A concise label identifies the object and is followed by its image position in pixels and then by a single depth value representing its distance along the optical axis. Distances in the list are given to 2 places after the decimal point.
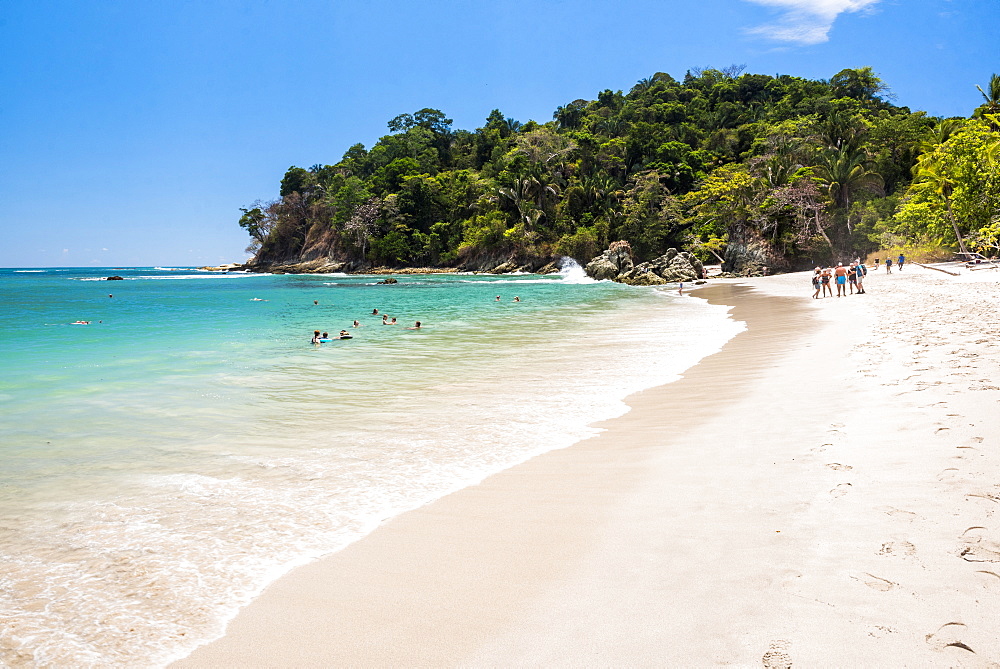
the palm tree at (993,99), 49.44
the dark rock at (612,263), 59.53
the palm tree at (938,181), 35.34
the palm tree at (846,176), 48.44
